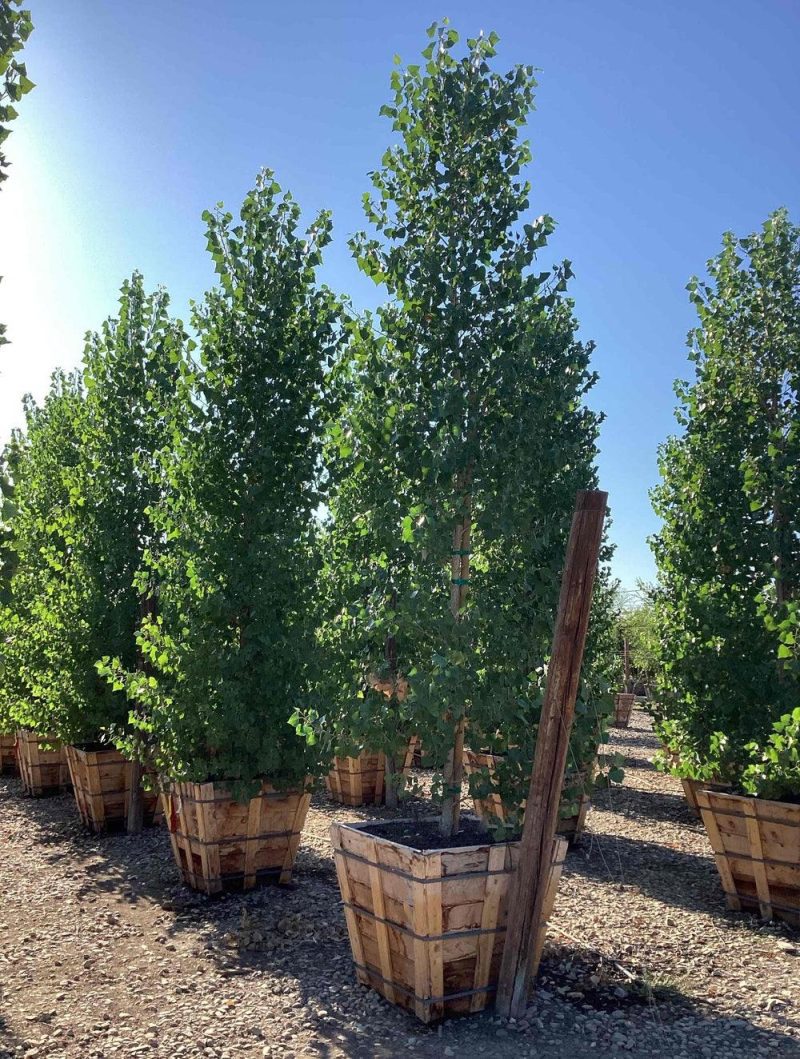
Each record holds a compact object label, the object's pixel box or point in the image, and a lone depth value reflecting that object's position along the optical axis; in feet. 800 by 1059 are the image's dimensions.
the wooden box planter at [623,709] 83.69
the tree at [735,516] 26.27
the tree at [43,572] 32.99
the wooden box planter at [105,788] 32.22
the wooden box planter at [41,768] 41.16
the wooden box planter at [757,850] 22.47
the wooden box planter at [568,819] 31.14
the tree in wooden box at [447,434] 17.97
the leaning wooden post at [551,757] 16.17
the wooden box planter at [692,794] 36.11
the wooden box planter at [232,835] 24.11
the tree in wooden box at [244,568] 24.31
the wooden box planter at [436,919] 15.85
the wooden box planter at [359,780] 37.93
